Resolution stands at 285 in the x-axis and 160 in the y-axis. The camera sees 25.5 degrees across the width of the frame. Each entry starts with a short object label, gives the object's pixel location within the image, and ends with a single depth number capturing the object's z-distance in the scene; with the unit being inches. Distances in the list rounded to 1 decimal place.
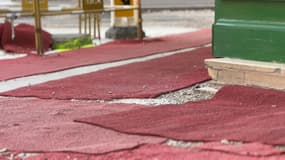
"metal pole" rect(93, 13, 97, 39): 574.3
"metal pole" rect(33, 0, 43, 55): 436.8
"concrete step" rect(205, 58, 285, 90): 250.2
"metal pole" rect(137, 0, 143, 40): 538.8
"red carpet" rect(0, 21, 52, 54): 475.2
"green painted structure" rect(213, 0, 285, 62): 257.6
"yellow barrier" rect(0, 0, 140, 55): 440.8
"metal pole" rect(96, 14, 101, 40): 570.6
